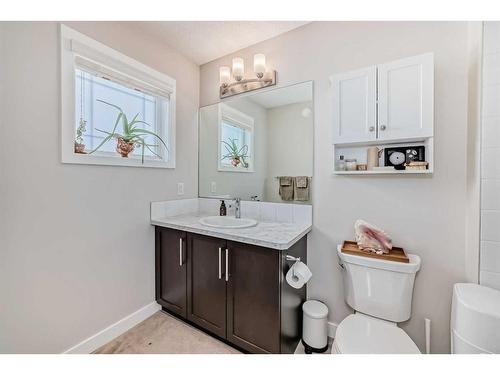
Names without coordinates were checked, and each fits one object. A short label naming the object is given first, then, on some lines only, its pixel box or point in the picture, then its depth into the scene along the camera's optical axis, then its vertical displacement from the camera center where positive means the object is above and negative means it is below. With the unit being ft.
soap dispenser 6.71 -0.79
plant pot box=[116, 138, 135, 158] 5.45 +0.91
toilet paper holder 4.34 -1.52
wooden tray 4.14 -1.39
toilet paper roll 4.16 -1.76
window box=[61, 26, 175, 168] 4.50 +1.90
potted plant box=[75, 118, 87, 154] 4.70 +0.98
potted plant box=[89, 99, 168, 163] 5.43 +1.24
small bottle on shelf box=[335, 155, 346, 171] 5.06 +0.46
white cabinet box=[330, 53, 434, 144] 3.93 +1.61
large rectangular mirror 5.66 +1.10
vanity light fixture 5.92 +3.08
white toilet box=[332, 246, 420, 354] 3.49 -2.36
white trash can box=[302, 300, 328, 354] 4.74 -3.24
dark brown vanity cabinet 4.23 -2.39
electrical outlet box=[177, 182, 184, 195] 6.91 -0.15
